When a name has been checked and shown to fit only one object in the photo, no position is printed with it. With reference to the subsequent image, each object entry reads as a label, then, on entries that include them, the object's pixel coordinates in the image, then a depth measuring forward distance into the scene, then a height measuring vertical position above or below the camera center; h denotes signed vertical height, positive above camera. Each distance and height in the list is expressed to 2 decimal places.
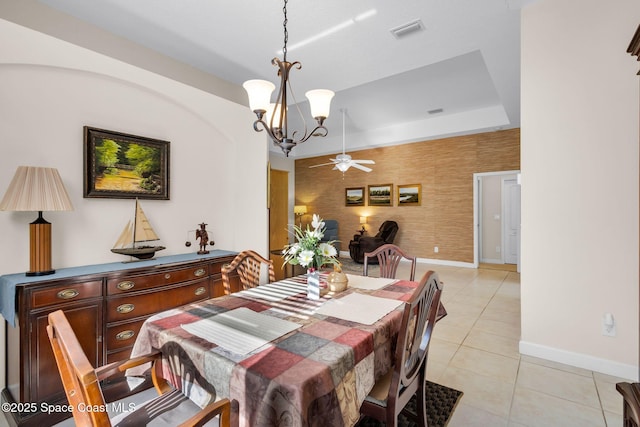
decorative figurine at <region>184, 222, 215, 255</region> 3.25 -0.26
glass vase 1.85 -0.45
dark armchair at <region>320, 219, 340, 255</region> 8.27 -0.46
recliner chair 6.90 -0.65
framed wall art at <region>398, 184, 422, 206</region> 7.23 +0.47
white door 6.95 -0.13
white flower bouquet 1.87 -0.24
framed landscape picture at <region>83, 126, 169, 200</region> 2.55 +0.45
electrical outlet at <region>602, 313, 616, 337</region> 2.29 -0.86
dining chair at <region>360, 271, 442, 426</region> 1.31 -0.74
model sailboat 2.70 -0.22
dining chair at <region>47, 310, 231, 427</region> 0.85 -0.63
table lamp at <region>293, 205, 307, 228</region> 8.83 +0.11
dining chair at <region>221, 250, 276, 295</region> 2.35 -0.42
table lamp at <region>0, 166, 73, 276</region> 1.98 +0.09
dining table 1.02 -0.55
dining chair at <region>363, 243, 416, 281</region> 2.74 -0.41
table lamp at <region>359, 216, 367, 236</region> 8.12 -0.17
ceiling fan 5.77 +1.00
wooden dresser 1.89 -0.71
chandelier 1.90 +0.73
